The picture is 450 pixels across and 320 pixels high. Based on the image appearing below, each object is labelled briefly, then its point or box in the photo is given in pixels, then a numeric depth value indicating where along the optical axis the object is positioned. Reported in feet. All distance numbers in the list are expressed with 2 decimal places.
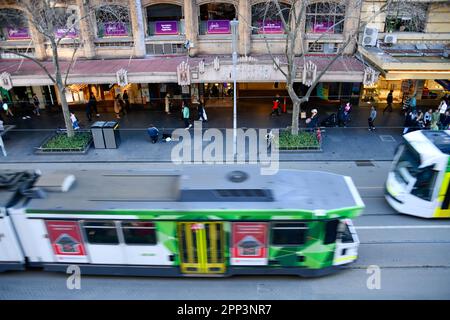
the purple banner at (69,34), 82.02
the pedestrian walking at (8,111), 84.16
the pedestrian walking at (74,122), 73.32
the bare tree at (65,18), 75.77
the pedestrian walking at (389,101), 81.81
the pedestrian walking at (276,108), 79.68
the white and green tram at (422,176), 42.73
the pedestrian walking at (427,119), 70.13
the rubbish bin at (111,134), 66.69
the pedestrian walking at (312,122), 71.58
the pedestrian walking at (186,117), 73.87
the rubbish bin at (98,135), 67.00
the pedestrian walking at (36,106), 85.25
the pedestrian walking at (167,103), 83.30
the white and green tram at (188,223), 33.12
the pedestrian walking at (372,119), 71.77
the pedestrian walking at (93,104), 81.66
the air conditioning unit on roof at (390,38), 79.05
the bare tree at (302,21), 66.81
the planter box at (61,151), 66.64
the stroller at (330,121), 74.33
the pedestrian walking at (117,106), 80.89
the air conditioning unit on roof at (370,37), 77.08
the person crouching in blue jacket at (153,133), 69.05
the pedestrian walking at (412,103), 72.33
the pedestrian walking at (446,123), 70.50
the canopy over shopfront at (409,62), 67.82
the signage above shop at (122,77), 70.64
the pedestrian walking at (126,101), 85.40
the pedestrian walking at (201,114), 76.95
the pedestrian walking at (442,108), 70.33
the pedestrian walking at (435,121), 68.28
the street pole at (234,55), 54.55
